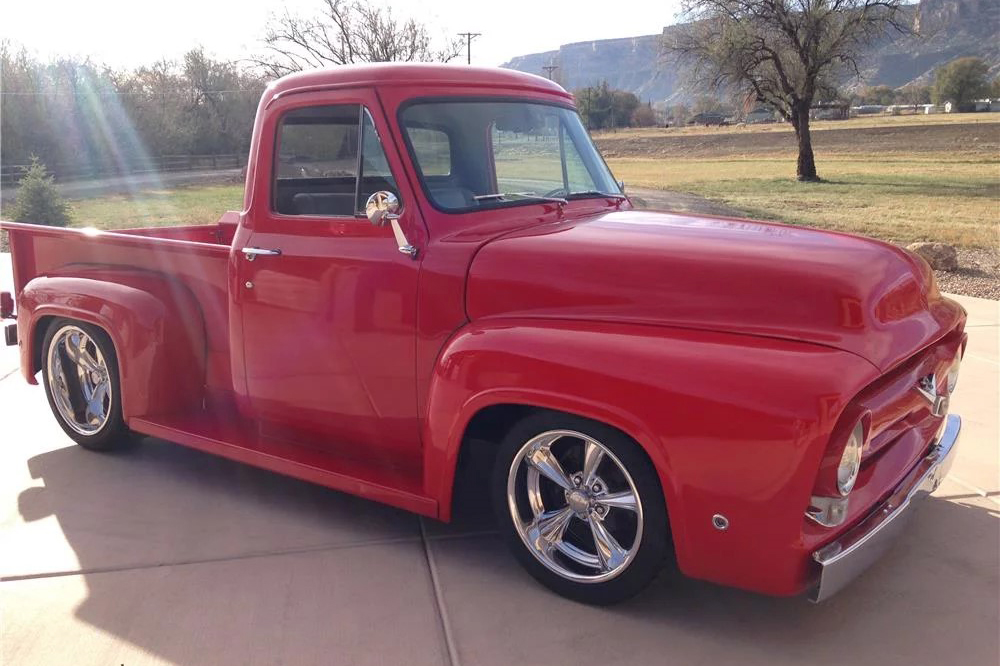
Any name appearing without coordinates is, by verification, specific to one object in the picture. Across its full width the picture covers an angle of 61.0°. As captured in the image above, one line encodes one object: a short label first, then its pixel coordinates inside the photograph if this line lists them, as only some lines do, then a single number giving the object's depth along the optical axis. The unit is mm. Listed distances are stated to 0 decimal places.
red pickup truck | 2506
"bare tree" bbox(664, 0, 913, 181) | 24859
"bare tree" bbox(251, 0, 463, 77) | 31750
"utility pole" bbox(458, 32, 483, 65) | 35088
